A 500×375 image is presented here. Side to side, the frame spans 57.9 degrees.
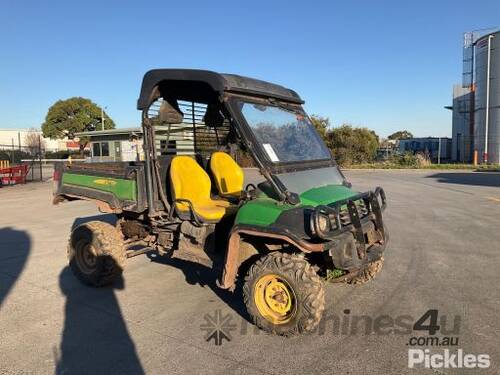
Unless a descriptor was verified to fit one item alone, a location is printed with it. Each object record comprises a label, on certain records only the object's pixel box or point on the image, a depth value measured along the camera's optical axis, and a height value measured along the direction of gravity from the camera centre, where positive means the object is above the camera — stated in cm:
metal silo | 3575 +428
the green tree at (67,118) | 5344 +538
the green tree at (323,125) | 3397 +260
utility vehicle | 410 -43
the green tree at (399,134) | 9505 +540
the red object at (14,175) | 2199 -53
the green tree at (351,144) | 3350 +109
